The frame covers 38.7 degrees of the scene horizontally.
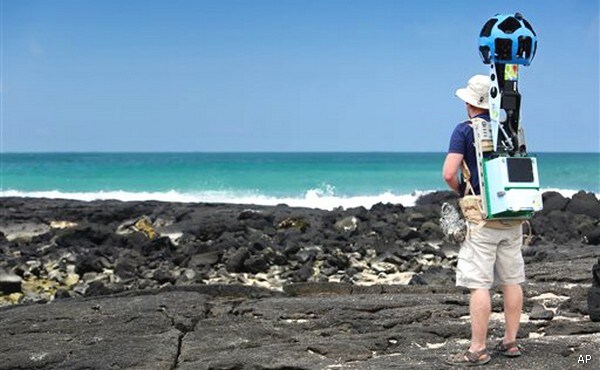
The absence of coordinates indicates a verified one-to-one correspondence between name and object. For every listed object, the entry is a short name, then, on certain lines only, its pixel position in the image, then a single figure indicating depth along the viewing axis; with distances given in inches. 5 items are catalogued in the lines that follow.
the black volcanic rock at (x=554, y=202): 852.6
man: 244.1
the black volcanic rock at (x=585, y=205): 823.6
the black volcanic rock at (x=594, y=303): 308.8
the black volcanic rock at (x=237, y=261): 563.8
